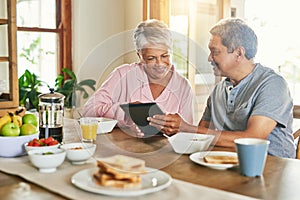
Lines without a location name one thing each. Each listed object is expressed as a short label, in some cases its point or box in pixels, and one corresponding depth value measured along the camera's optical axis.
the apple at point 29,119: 1.55
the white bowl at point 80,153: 1.28
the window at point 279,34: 4.01
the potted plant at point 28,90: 3.52
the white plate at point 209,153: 1.26
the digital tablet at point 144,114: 1.73
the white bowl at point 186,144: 1.47
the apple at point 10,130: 1.40
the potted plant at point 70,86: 3.74
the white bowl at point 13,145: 1.38
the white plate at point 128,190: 0.99
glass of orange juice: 1.61
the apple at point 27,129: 1.43
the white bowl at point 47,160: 1.19
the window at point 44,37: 3.82
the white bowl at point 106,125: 1.85
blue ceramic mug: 1.19
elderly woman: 2.06
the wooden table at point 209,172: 1.07
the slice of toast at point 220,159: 1.28
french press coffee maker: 1.62
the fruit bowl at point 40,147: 1.29
